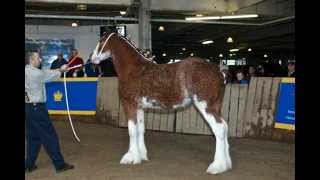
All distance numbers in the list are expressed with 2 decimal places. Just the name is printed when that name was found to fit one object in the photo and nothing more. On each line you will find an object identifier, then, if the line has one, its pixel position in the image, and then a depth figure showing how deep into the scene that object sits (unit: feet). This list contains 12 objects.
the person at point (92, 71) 53.26
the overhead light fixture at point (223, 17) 68.48
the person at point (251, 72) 56.49
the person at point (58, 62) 56.54
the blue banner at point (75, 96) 49.55
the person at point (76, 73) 55.57
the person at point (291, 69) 40.68
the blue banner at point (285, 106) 36.21
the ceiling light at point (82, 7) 67.66
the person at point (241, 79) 45.18
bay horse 27.32
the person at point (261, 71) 72.31
